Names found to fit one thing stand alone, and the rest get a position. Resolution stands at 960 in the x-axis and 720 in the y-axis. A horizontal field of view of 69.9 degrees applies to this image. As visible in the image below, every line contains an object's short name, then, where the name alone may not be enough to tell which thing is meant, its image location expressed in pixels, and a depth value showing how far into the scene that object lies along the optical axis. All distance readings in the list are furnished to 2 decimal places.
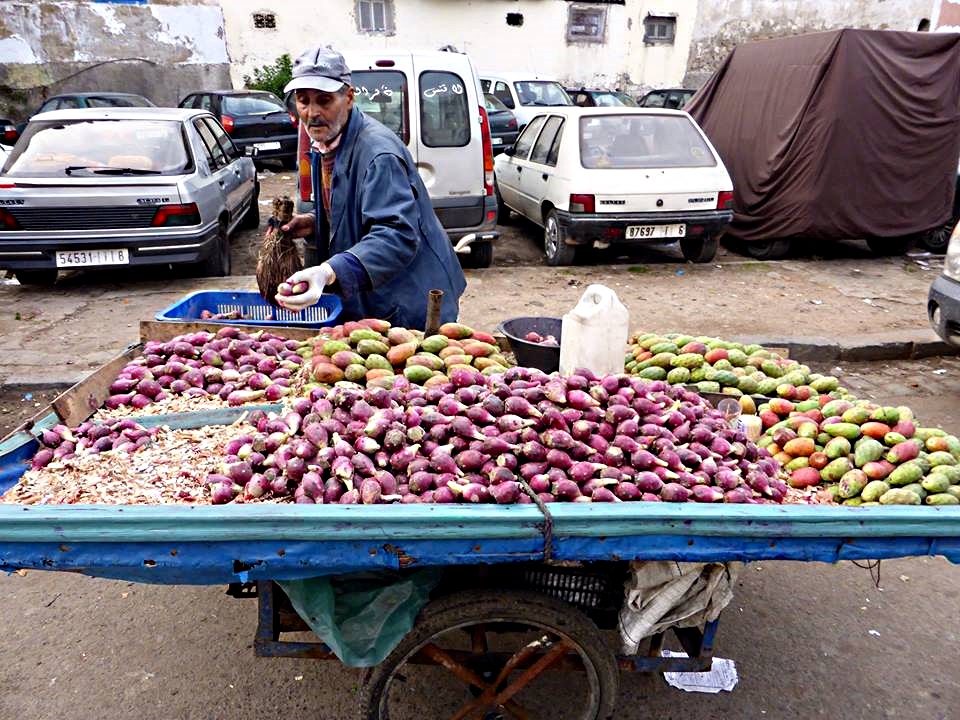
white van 6.93
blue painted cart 1.69
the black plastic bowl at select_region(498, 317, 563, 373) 2.95
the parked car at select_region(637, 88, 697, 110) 16.41
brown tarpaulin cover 7.69
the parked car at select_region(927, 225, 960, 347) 4.89
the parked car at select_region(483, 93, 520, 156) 12.35
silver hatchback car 6.44
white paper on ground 2.62
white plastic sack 1.97
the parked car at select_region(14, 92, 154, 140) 13.09
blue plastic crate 3.77
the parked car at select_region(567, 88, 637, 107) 15.42
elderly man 2.77
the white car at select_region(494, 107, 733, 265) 7.45
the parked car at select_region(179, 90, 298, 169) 13.54
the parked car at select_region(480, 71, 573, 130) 13.66
